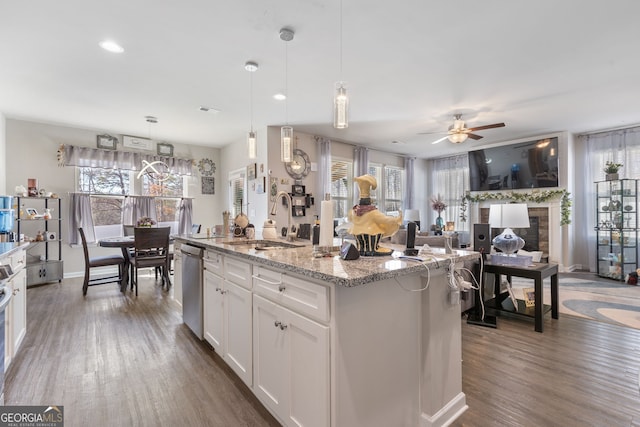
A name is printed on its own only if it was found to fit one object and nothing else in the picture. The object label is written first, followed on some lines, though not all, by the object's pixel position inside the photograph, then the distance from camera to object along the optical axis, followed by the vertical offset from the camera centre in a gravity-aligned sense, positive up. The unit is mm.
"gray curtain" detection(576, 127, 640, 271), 5246 +774
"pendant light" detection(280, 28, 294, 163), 2521 +667
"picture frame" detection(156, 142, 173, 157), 6176 +1338
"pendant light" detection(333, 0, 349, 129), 1947 +701
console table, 2795 -761
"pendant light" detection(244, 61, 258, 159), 3029 +772
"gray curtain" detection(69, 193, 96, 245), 5270 -26
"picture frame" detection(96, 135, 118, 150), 5547 +1342
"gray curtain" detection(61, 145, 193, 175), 5242 +1037
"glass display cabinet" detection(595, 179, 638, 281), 4945 -355
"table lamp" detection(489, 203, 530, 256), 3258 -126
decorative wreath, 6870 +1073
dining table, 4195 -432
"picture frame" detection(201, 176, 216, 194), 6932 +665
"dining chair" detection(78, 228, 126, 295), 4203 -718
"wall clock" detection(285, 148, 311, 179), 5602 +896
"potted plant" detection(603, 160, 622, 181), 5027 +679
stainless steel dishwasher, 2627 -680
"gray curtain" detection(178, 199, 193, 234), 6445 -89
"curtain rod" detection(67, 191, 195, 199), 5384 +364
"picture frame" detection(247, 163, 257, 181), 5760 +810
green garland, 5582 +287
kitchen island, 1264 -612
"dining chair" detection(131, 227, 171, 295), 4148 -495
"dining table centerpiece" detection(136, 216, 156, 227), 4539 -134
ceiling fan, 4562 +1206
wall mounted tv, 5750 +931
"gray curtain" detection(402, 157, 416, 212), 7699 +667
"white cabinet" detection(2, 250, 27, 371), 2104 -716
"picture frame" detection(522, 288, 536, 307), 3092 -885
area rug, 3188 -1104
